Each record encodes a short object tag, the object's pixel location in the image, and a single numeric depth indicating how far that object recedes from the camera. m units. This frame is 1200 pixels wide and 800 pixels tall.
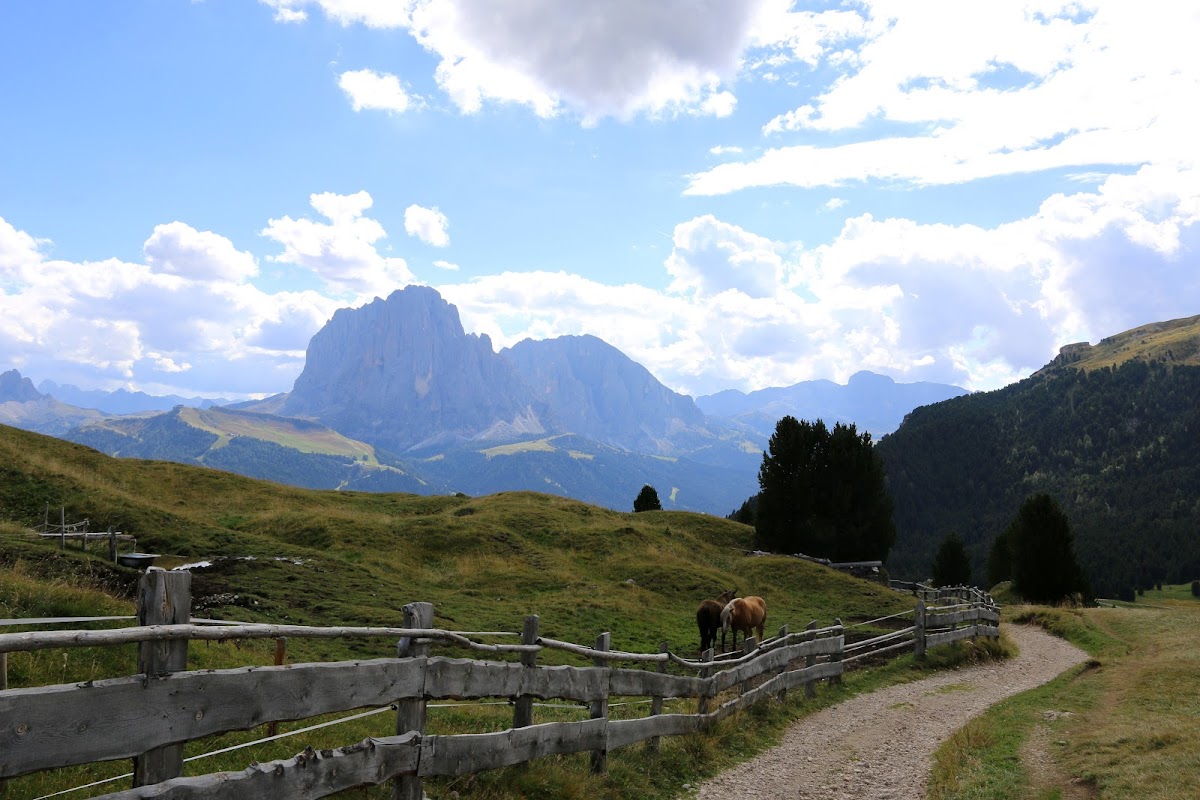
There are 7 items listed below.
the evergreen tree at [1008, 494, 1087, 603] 60.50
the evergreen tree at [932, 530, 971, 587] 80.56
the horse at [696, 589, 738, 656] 24.66
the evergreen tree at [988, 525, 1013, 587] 85.64
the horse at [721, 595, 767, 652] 23.73
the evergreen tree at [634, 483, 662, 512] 86.15
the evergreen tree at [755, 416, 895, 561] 64.31
